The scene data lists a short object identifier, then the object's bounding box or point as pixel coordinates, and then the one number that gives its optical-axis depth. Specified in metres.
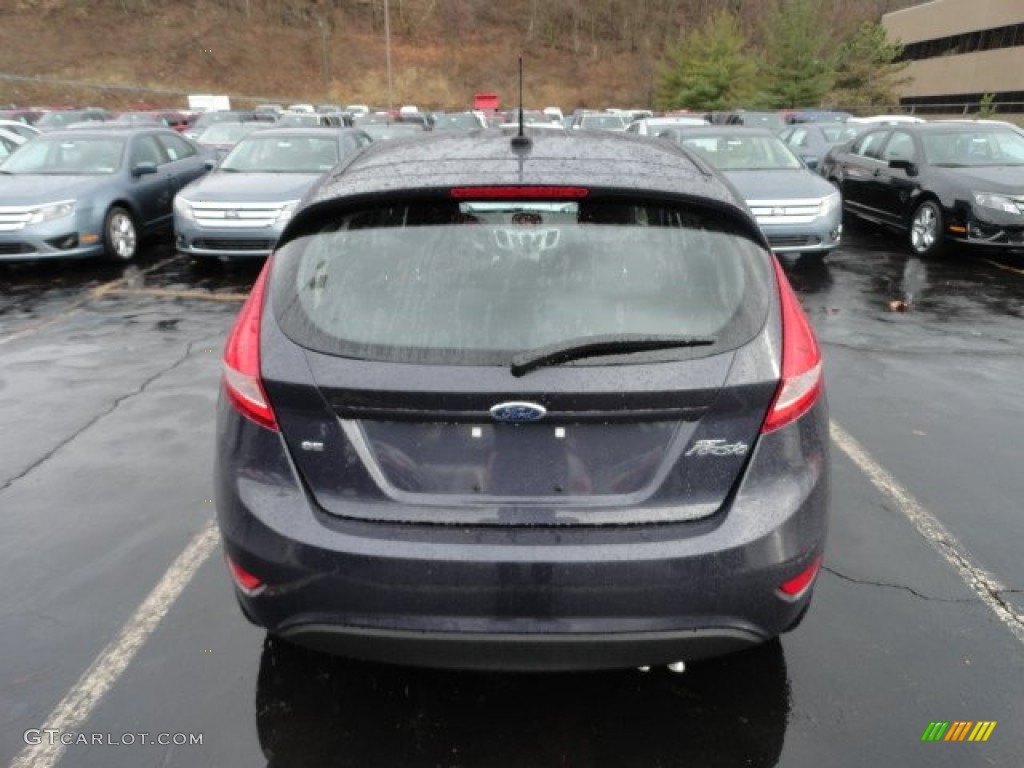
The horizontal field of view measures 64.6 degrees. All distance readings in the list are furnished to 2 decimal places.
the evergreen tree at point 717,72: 46.81
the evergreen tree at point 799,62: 43.09
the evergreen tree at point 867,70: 43.81
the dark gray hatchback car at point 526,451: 2.13
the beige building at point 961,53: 48.16
